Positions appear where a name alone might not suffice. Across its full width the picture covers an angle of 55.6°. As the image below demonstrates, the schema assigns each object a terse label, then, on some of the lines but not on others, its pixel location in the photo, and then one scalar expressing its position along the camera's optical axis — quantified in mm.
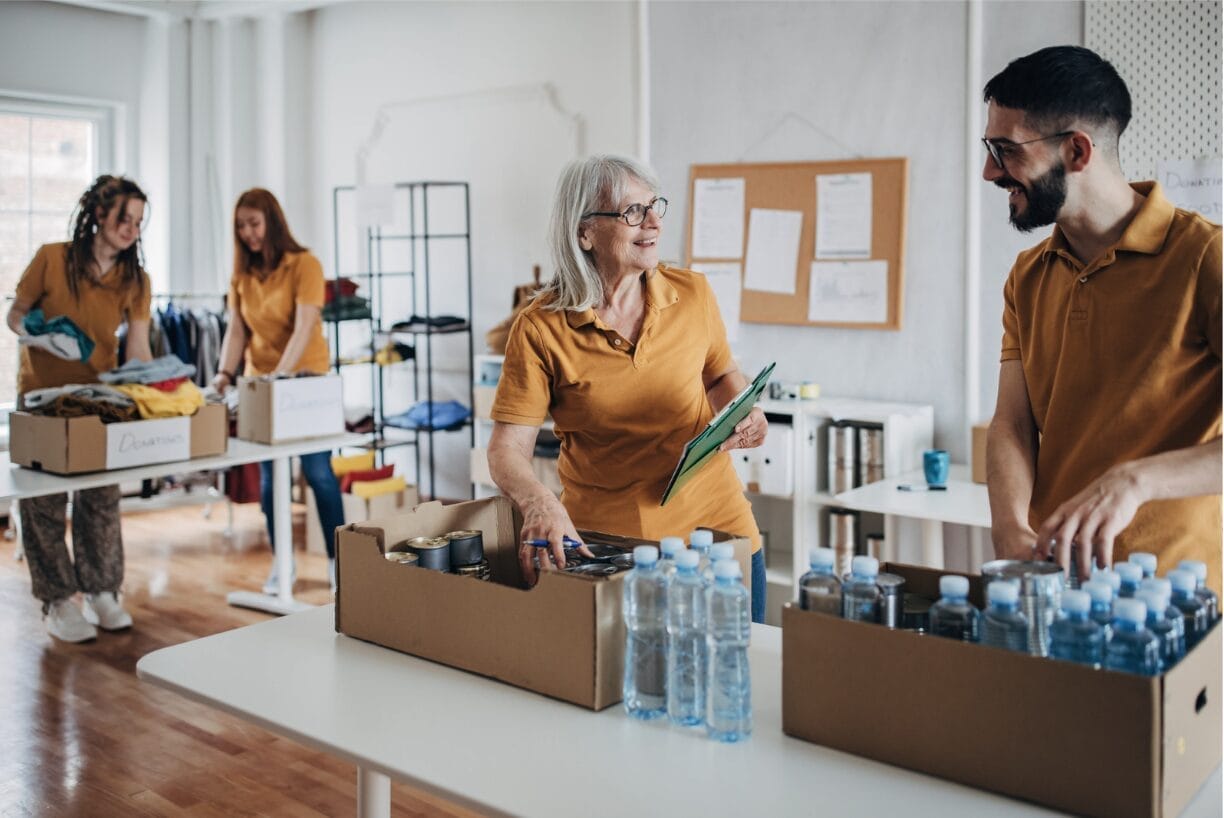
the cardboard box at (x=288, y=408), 4098
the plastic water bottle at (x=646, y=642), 1496
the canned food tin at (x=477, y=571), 1802
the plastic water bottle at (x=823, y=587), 1413
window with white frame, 6426
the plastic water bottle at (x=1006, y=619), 1272
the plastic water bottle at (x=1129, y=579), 1336
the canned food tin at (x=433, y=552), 1785
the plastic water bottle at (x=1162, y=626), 1240
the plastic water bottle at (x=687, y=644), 1464
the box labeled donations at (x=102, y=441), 3469
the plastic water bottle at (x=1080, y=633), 1232
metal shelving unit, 6215
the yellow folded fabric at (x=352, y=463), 5555
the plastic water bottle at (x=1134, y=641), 1200
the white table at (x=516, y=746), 1294
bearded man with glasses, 1715
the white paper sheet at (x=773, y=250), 4668
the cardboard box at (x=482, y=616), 1542
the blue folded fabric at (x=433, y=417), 5820
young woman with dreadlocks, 4055
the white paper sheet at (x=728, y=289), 4840
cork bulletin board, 4434
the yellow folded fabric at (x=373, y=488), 5233
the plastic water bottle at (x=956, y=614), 1328
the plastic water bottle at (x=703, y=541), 1574
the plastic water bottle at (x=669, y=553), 1479
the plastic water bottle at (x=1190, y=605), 1297
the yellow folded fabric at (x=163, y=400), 3693
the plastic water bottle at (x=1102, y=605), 1255
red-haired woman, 4379
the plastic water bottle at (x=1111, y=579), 1290
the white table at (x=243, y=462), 3393
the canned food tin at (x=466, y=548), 1839
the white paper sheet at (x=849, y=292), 4469
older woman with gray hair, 2176
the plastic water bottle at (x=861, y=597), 1385
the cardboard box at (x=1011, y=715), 1181
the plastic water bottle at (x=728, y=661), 1423
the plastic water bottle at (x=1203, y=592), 1335
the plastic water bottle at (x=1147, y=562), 1396
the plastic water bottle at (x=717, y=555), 1473
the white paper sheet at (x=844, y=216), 4469
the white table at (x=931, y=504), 3588
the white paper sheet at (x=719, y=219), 4797
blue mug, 3936
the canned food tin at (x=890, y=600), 1396
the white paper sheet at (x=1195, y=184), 3652
